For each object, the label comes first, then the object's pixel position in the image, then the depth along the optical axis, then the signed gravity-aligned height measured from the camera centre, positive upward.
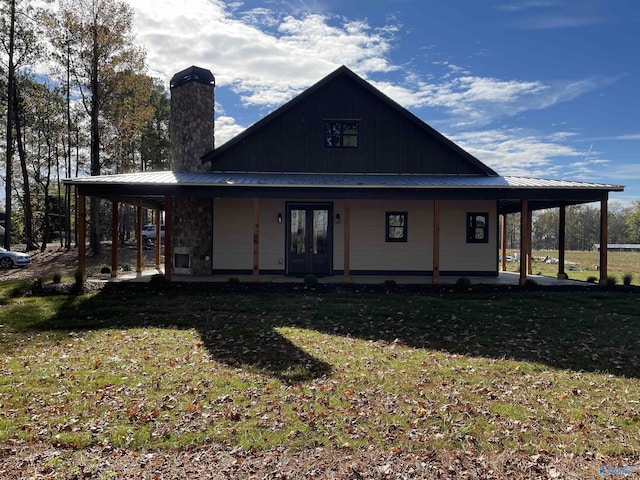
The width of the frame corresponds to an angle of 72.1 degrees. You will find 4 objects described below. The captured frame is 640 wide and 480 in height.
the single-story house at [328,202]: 14.93 +0.95
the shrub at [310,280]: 12.48 -1.45
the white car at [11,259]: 19.10 -1.43
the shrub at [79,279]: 11.95 -1.41
